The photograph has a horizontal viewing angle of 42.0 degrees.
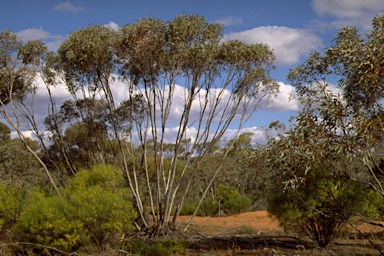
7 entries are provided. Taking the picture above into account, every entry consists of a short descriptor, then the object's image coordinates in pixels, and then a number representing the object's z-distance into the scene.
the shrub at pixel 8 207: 14.59
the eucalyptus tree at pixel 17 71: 19.94
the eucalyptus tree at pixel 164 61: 18.28
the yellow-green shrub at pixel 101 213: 13.21
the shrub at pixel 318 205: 14.08
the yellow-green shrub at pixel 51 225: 13.10
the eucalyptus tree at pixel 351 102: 8.55
